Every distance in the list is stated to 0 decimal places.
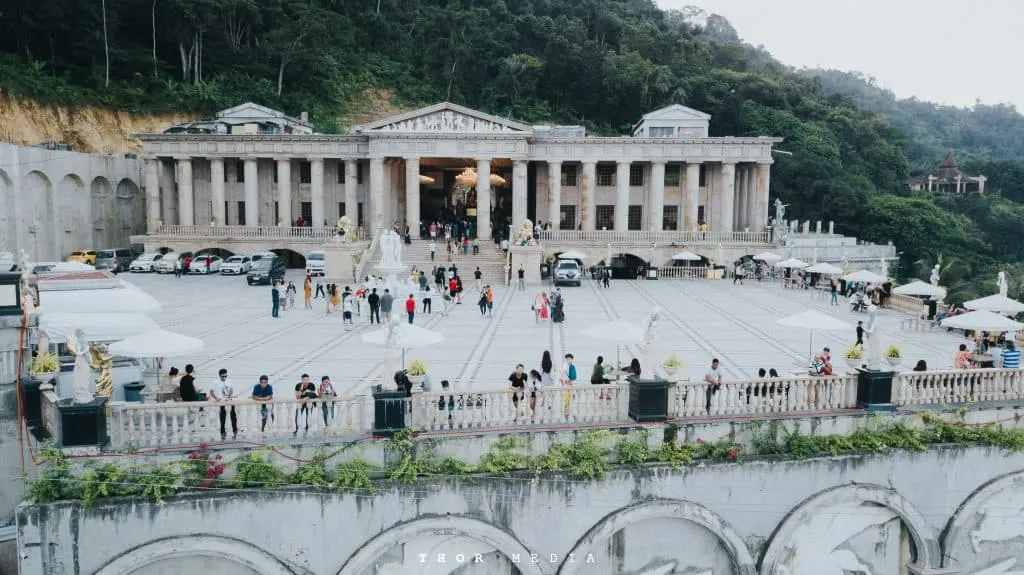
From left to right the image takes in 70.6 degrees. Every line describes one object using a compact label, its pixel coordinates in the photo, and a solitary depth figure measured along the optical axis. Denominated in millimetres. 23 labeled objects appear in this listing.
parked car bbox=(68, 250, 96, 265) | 44522
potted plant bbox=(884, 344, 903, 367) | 14918
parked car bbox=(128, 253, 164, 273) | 45644
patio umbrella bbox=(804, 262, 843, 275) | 34022
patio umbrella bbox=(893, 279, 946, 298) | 25953
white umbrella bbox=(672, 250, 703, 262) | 45000
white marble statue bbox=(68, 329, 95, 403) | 11578
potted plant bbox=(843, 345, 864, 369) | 15195
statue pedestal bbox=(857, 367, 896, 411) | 14375
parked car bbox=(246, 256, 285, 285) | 38344
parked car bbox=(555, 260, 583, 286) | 39562
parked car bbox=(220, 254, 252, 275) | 44188
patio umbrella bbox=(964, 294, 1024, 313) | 20278
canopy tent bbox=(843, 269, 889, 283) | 30156
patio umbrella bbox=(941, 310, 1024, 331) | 17609
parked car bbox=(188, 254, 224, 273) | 44719
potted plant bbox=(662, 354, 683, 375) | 13797
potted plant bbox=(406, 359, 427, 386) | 13242
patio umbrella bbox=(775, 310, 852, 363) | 16484
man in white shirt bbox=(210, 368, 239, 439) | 13789
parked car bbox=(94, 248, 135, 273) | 44972
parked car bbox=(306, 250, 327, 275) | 41781
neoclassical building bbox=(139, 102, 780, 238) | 49188
